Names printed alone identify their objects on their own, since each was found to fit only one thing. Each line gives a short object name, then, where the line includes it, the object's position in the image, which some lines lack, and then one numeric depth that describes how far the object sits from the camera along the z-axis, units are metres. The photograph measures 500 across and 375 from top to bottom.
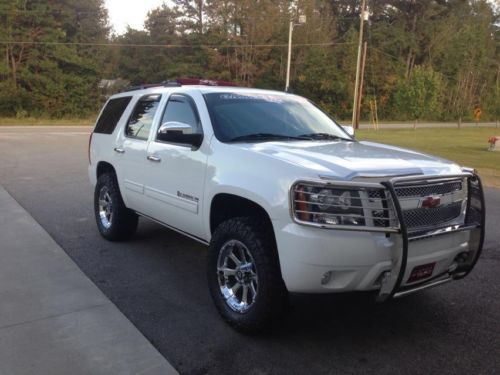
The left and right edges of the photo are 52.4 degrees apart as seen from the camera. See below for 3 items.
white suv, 3.27
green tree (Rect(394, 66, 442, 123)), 27.30
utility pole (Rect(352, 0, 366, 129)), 30.57
